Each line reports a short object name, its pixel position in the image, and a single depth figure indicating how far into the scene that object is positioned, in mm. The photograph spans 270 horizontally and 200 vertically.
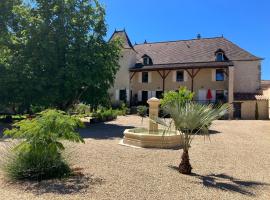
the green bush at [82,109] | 21165
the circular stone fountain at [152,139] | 7924
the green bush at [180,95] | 11322
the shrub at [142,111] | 19566
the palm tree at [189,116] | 5079
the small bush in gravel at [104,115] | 16129
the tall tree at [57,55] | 13051
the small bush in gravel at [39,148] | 4567
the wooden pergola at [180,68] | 21941
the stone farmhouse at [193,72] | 22444
